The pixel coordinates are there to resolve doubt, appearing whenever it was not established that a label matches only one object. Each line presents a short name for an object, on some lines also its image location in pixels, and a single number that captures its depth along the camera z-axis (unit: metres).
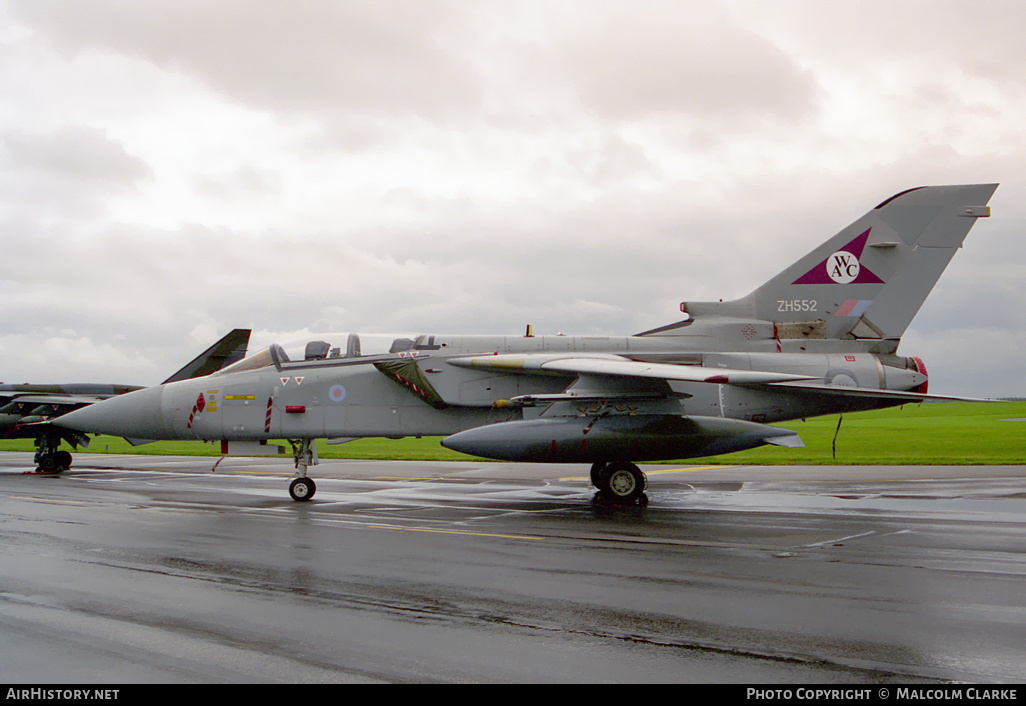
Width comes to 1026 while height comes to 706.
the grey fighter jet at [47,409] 21.83
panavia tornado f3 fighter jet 12.16
